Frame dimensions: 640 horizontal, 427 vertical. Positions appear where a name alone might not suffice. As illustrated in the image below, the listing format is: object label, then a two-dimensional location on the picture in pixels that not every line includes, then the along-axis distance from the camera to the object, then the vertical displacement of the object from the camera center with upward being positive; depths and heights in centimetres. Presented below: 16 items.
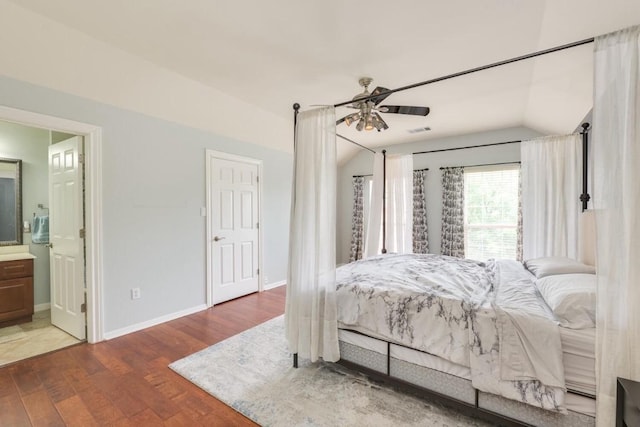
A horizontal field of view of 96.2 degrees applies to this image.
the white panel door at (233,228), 404 -25
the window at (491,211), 484 -2
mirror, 356 +13
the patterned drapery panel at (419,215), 542 -9
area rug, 183 -132
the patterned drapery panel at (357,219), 629 -18
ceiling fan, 278 +100
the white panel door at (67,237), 291 -26
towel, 369 -23
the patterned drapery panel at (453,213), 511 -5
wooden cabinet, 320 -90
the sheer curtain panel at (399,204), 459 +11
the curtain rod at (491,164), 473 +79
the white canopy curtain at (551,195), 321 +18
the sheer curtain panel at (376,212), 445 -2
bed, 152 -78
